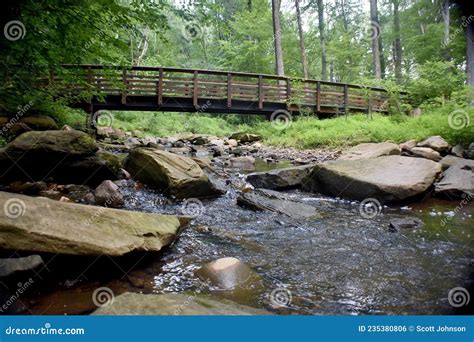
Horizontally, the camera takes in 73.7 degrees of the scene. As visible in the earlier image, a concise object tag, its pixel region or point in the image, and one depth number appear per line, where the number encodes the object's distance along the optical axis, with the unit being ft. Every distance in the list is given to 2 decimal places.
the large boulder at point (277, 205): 15.26
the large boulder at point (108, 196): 15.25
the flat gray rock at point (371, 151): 24.66
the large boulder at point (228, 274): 8.41
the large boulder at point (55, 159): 16.78
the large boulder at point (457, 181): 16.82
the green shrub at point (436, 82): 35.09
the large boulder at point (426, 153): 22.97
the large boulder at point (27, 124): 25.34
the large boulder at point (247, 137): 51.72
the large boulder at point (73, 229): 7.79
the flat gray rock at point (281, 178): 20.88
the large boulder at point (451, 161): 19.53
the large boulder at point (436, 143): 24.40
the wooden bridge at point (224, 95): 43.83
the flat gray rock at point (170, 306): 5.98
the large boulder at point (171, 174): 17.07
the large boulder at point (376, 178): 16.48
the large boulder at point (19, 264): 7.16
